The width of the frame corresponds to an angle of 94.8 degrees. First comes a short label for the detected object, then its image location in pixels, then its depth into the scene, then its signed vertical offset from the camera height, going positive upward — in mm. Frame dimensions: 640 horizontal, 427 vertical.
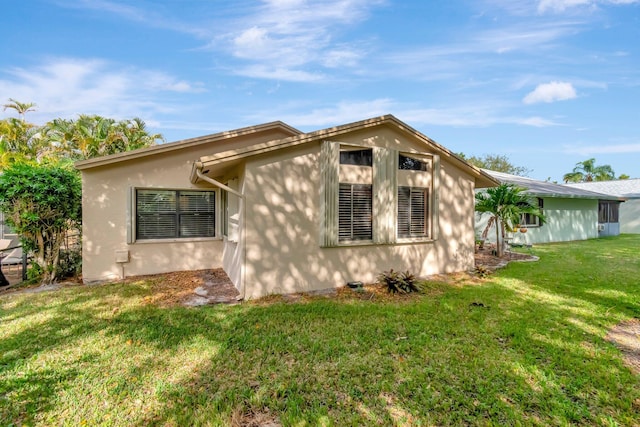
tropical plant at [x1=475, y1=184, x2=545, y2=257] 10398 +461
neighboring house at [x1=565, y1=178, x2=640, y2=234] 22125 +883
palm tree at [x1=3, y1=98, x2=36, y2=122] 21625 +8412
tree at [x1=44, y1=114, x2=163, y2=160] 17953 +5209
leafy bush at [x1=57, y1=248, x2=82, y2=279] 7449 -1118
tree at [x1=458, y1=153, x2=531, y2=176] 41938 +7827
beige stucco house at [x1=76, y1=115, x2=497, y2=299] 6066 +256
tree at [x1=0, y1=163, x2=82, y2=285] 6301 +293
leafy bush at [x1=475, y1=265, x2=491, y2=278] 7965 -1479
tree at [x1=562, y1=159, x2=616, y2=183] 40638 +6348
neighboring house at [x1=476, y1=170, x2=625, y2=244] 14961 +96
